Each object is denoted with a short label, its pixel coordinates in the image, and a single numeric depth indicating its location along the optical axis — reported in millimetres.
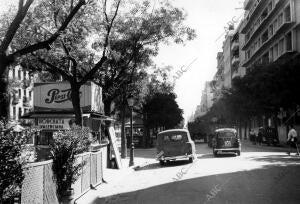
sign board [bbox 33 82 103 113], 21250
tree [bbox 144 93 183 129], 47869
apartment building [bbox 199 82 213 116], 156950
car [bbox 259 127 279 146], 39375
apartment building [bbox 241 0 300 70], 46062
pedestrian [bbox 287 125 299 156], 24950
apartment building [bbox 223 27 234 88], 97625
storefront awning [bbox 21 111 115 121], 20109
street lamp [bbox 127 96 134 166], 20984
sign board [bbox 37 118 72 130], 19953
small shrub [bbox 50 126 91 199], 8867
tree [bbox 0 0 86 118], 10633
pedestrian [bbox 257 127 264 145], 42850
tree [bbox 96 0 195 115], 22094
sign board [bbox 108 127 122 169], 18434
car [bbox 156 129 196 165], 21531
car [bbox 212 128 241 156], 26578
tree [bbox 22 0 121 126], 16609
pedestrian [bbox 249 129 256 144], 48394
